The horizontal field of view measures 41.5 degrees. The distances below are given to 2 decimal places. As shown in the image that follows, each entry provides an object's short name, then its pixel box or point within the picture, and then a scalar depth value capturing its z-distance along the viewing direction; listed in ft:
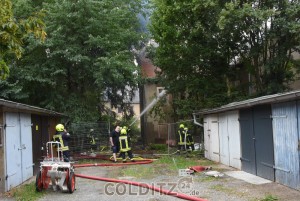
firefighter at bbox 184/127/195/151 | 71.10
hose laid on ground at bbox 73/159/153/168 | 56.81
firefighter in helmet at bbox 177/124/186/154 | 70.33
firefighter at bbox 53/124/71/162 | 50.99
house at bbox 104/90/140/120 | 90.70
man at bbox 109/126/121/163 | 62.43
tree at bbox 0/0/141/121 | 69.21
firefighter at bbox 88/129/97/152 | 70.64
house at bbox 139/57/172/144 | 101.35
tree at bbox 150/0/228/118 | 71.10
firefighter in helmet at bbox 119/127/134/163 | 60.54
